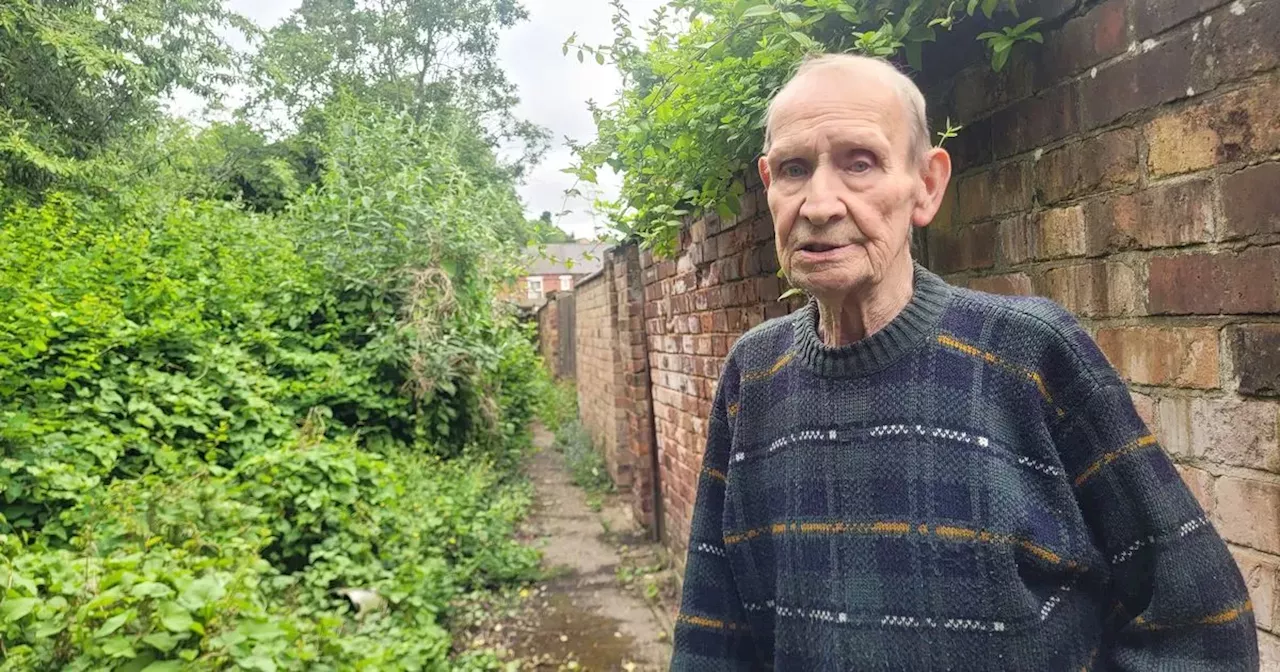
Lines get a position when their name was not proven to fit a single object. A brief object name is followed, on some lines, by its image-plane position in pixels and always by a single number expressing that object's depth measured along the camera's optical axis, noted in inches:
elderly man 37.1
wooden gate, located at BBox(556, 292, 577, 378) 447.9
